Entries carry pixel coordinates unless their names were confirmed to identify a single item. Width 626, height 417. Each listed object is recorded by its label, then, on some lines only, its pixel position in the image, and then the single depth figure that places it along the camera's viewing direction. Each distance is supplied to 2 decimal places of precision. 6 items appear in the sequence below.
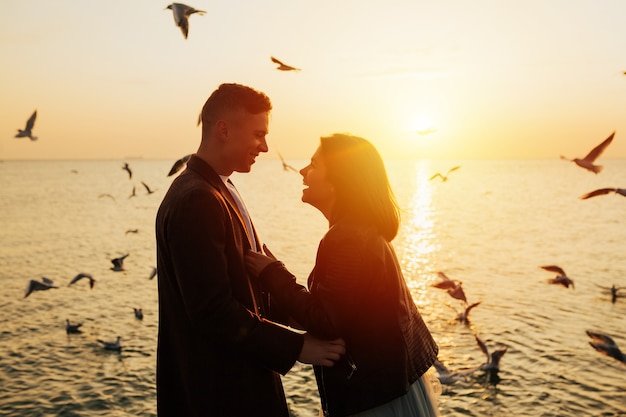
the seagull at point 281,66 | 6.28
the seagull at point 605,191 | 6.87
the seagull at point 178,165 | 6.80
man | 3.06
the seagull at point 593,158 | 6.82
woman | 3.25
